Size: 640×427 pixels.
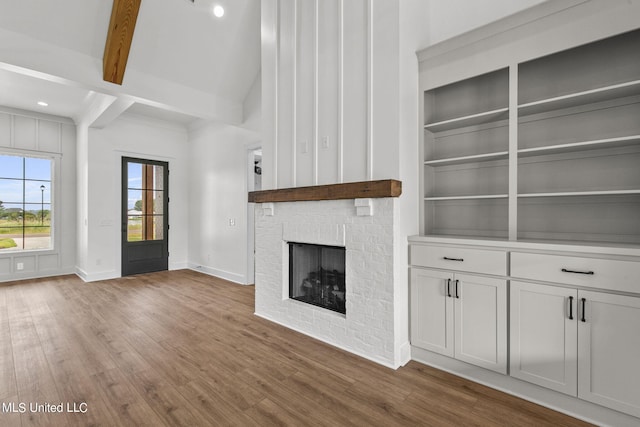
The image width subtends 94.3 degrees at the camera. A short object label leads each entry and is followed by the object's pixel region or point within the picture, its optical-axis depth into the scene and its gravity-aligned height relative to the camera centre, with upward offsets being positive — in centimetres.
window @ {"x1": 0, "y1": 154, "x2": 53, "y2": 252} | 542 +18
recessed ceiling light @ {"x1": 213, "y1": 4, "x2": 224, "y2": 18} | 371 +254
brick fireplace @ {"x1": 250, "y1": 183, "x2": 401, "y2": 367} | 245 -51
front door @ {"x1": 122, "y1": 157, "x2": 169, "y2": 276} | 587 -7
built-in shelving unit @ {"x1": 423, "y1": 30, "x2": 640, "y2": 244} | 207 +46
